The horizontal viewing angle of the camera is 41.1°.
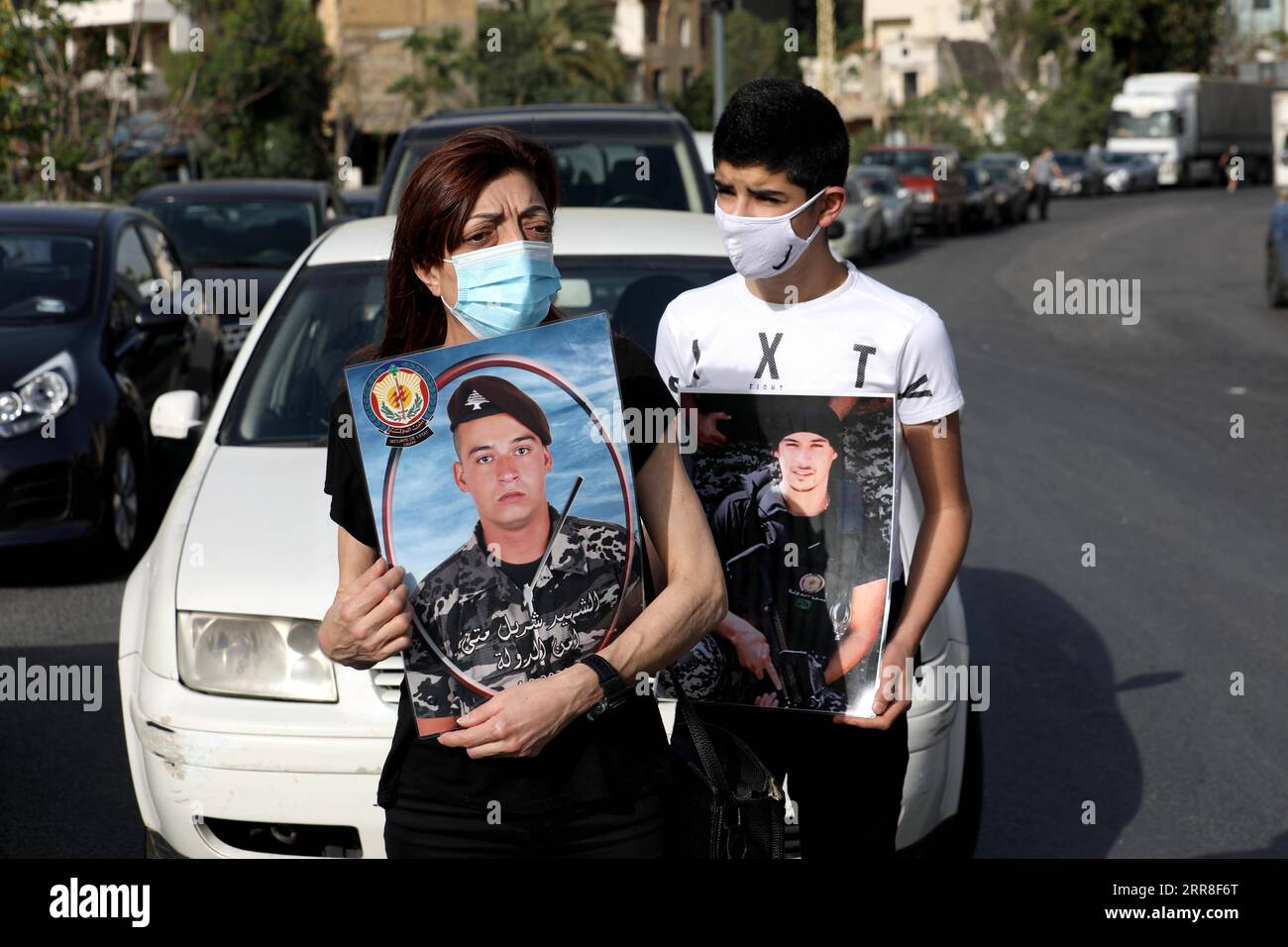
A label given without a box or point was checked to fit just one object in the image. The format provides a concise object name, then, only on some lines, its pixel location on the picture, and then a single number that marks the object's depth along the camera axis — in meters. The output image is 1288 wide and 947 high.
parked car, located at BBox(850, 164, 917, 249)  31.08
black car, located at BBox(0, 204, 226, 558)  7.78
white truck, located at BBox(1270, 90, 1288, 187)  35.25
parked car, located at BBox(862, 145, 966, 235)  36.25
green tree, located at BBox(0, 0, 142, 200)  18.58
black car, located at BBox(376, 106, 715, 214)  8.27
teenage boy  2.85
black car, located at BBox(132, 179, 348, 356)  13.99
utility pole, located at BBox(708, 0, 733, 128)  19.92
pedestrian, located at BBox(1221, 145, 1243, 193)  58.71
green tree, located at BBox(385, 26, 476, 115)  46.00
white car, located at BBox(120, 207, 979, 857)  3.90
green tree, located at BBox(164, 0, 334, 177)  24.78
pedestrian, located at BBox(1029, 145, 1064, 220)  42.59
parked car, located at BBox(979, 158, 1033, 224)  40.84
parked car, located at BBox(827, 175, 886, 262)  27.00
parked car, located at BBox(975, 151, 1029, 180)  45.47
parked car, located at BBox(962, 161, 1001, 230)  38.78
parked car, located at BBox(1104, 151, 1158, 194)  58.16
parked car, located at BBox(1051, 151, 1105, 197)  57.34
